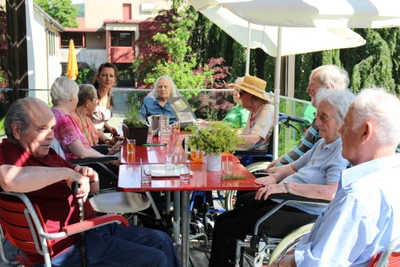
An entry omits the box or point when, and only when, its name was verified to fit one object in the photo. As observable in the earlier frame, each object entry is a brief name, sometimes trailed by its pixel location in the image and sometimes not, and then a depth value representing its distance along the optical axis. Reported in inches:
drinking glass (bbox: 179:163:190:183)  99.1
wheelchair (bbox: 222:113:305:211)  152.5
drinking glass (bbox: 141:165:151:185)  97.8
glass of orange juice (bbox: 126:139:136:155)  129.0
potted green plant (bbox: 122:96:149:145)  145.9
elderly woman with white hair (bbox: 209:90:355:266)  96.6
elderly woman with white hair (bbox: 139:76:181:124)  205.5
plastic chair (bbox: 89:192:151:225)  116.0
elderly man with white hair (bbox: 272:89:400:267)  56.6
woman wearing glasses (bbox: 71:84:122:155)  153.5
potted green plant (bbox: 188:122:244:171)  108.9
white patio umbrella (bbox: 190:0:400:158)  136.7
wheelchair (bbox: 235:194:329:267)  99.3
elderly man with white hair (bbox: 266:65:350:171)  133.3
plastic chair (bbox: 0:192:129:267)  77.5
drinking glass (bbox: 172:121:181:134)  169.1
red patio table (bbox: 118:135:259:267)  95.6
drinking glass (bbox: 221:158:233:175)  109.6
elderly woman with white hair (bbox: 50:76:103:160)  126.4
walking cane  79.4
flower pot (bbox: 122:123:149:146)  145.6
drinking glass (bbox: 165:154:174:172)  108.1
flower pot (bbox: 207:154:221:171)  111.2
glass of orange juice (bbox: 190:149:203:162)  120.2
